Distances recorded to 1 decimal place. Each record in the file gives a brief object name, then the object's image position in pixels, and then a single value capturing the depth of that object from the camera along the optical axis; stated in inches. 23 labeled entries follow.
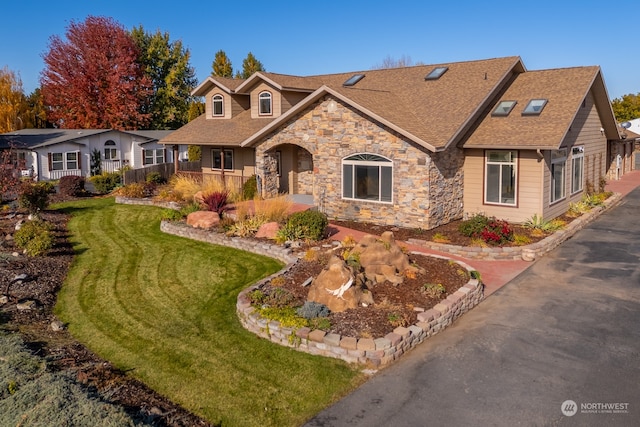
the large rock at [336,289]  407.5
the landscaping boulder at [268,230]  641.0
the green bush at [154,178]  1146.9
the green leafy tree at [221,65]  1993.1
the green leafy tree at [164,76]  1966.0
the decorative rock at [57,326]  409.9
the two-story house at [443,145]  692.1
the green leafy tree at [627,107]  2207.8
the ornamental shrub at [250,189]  892.6
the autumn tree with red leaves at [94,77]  1768.0
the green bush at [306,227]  620.7
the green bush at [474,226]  628.4
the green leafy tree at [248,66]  2146.4
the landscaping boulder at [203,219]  707.4
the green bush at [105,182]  1116.5
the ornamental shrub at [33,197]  728.3
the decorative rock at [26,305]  441.9
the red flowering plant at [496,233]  605.3
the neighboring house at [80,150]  1357.0
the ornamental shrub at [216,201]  746.2
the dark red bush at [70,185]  1058.1
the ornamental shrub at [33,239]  588.4
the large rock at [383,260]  467.8
